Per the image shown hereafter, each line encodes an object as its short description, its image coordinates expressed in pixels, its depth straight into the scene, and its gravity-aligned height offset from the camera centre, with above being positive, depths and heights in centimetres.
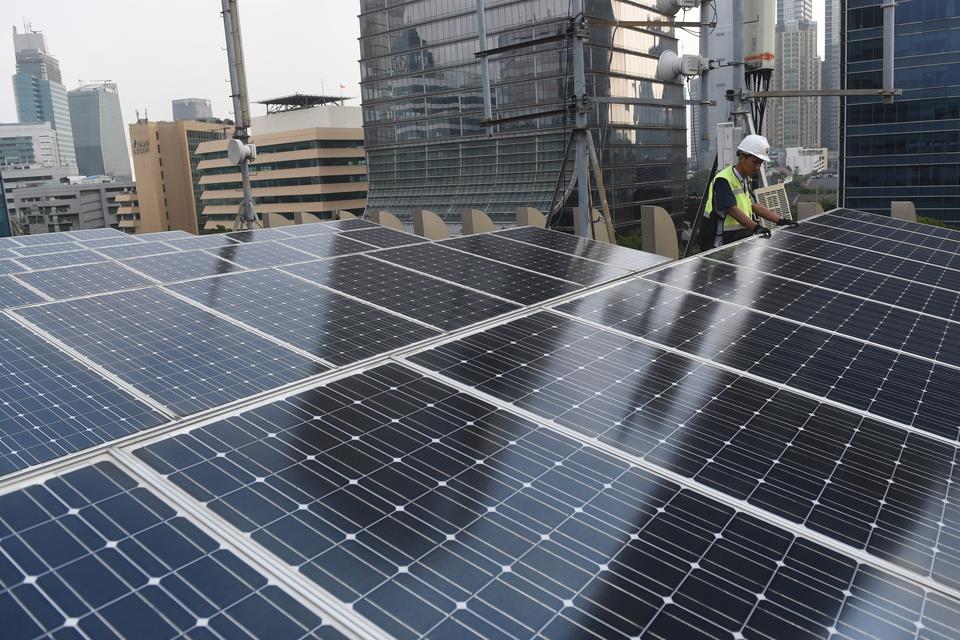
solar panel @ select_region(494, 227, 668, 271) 1123 -100
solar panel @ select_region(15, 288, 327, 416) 562 -123
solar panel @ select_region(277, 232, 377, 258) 1189 -68
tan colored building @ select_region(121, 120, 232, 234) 15425 +1025
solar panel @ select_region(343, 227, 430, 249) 1274 -63
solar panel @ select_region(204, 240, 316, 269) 1085 -71
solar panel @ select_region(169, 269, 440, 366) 670 -118
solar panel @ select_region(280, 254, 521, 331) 789 -114
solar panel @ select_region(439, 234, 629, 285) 1012 -104
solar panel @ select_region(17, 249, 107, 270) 1101 -58
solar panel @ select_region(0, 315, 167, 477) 457 -136
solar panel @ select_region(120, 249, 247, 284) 986 -74
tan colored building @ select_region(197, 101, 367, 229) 12581 +831
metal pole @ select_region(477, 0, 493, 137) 1887 +346
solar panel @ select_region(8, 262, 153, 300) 883 -78
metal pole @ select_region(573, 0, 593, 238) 1681 +171
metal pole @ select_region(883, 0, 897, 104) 1562 +292
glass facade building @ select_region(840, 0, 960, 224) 8600 +712
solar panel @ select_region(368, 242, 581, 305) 902 -108
